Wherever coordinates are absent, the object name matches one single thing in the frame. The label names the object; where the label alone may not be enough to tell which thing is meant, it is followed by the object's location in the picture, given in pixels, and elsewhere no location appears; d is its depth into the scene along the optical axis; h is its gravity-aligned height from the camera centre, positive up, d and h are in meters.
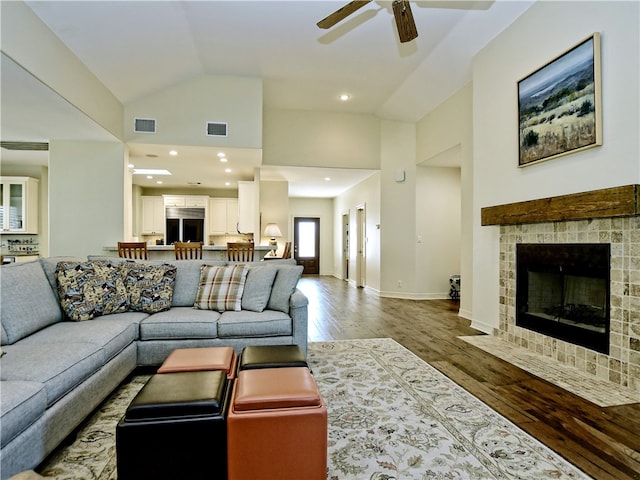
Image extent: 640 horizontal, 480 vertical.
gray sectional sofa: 1.50 -0.64
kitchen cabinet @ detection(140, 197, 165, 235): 9.17 +0.68
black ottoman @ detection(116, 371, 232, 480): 1.39 -0.80
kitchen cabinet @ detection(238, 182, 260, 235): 7.34 +0.70
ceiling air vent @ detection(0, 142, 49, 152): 5.40 +1.47
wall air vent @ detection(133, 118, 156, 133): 5.21 +1.72
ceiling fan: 2.73 +1.83
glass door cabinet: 6.73 +0.69
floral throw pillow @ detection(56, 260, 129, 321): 2.60 -0.39
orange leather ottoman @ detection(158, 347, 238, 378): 1.96 -0.71
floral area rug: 1.64 -1.08
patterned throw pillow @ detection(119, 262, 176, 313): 2.94 -0.40
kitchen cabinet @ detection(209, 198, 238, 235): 9.29 +0.64
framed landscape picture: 2.79 +1.21
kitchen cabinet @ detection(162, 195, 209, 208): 9.05 +1.03
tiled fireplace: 2.51 -0.46
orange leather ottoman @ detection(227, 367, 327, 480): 1.47 -0.84
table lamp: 7.70 +0.20
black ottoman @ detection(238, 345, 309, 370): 1.97 -0.70
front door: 11.55 -0.07
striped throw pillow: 3.08 -0.43
